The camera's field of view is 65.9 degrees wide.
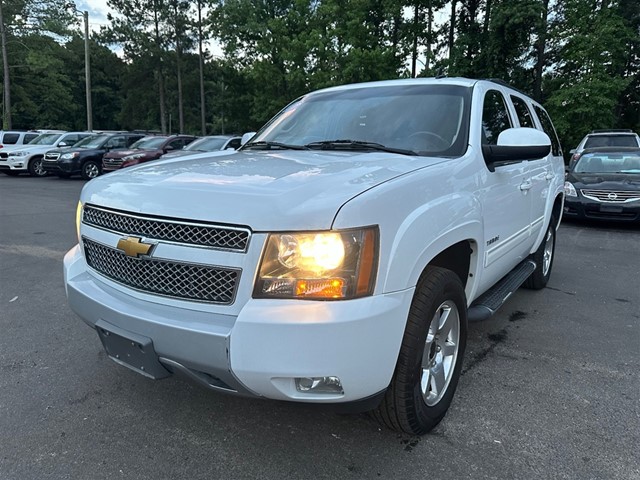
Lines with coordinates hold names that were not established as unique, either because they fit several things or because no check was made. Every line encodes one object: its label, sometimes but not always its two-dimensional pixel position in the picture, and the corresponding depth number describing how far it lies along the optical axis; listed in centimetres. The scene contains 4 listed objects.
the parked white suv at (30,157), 1830
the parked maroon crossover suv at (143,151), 1568
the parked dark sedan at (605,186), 865
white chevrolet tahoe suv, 191
